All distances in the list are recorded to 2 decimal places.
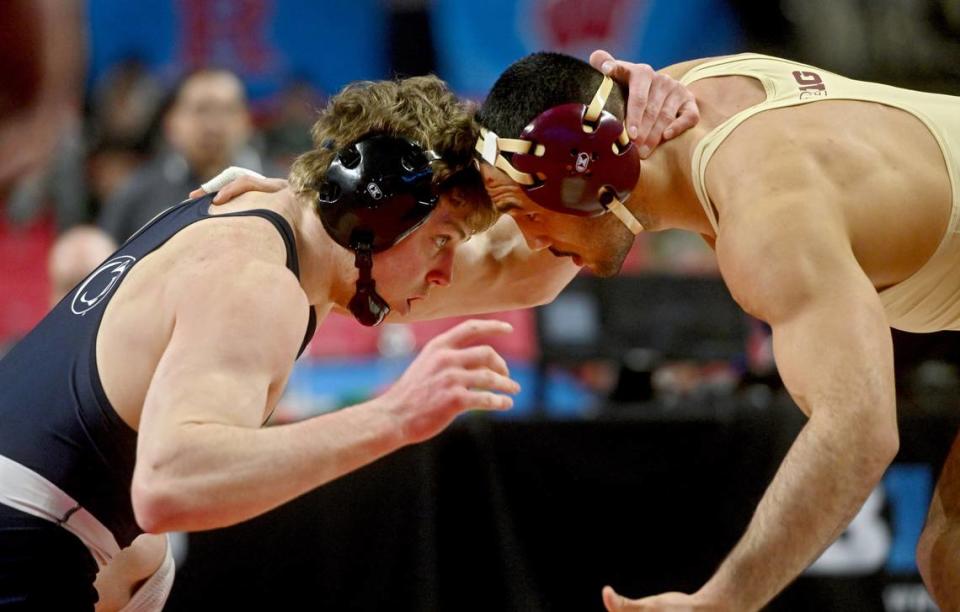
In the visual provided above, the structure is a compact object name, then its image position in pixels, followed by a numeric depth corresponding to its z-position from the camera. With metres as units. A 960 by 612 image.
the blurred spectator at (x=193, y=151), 12.25
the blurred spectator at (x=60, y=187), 16.59
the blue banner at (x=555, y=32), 17.25
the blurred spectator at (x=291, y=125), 16.94
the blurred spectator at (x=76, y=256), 11.02
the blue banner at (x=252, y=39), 17.08
